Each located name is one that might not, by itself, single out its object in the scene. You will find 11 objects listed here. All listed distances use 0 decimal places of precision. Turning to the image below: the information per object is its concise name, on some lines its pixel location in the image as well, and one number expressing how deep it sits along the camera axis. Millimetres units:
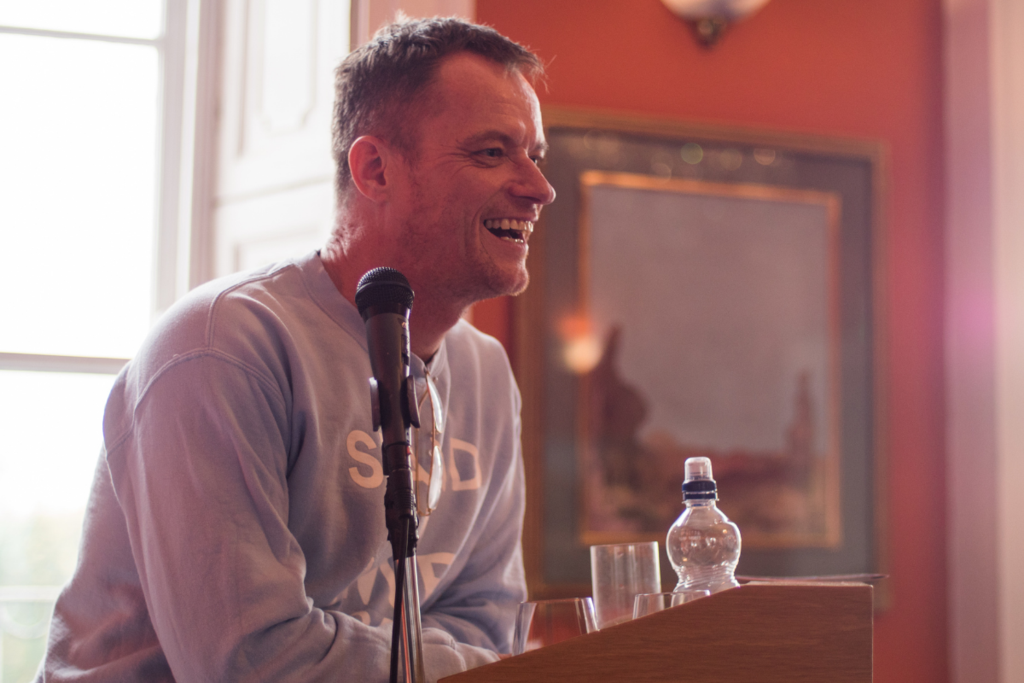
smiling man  3171
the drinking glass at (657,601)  3085
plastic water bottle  3219
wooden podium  3026
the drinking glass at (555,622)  3144
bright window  3964
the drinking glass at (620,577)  3254
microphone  3001
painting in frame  3949
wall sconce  4042
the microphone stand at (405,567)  2990
